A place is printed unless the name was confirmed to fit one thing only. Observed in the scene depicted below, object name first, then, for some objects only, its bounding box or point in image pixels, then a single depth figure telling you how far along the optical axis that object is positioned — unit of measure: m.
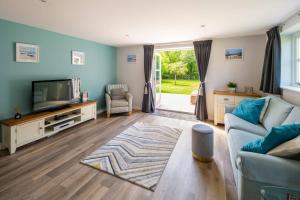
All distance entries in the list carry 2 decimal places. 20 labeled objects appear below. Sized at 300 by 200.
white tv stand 2.58
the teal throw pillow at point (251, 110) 2.66
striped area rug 2.05
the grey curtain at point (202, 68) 4.29
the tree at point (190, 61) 9.85
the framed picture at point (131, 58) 5.42
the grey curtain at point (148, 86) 5.11
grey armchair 4.64
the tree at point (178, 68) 9.98
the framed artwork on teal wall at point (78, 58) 4.13
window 2.97
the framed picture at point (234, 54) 4.02
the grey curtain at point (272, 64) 3.02
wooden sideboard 3.73
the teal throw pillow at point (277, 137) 1.38
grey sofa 1.19
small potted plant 3.99
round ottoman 2.31
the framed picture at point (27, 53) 2.99
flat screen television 3.10
